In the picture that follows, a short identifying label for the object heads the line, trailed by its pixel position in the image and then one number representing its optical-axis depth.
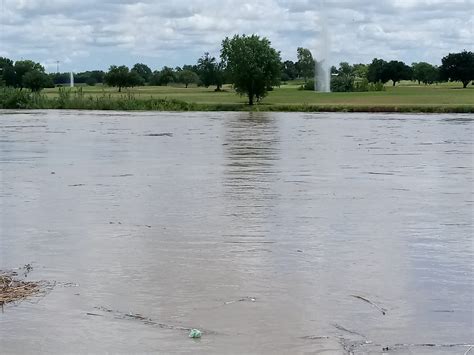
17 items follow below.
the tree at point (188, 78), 177.75
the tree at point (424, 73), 182.00
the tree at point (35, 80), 139.12
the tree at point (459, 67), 143.50
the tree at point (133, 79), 160.62
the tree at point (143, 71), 190.88
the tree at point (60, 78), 162.38
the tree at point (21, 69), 149.39
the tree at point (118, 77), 159.12
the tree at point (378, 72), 177.12
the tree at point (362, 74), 191.62
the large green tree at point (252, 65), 94.31
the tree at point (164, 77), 186.12
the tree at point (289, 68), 197.31
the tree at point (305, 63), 188.25
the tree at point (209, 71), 149.62
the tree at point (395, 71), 177.75
